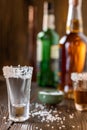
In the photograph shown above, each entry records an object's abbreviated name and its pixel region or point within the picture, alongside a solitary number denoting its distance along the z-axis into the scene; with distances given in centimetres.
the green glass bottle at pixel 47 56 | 133
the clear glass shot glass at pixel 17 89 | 72
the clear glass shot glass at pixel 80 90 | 86
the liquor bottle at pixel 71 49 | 109
